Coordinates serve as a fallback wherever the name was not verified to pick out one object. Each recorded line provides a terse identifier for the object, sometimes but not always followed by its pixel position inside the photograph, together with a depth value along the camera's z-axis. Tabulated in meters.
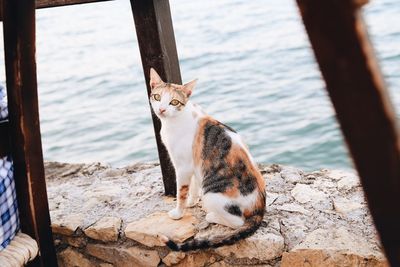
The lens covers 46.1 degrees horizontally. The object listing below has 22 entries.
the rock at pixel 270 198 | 2.45
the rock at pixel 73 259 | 2.54
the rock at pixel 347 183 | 2.53
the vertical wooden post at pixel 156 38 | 2.21
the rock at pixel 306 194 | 2.45
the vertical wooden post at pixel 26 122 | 1.66
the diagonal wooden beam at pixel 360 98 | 0.65
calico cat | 2.16
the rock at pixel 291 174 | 2.71
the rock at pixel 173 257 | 2.27
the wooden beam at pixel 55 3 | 2.13
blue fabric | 1.79
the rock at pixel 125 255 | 2.33
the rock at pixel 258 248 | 2.11
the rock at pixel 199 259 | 2.25
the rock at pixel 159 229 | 2.29
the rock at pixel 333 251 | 1.96
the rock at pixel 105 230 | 2.43
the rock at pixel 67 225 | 2.50
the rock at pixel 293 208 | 2.34
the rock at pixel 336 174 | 2.68
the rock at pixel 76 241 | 2.52
